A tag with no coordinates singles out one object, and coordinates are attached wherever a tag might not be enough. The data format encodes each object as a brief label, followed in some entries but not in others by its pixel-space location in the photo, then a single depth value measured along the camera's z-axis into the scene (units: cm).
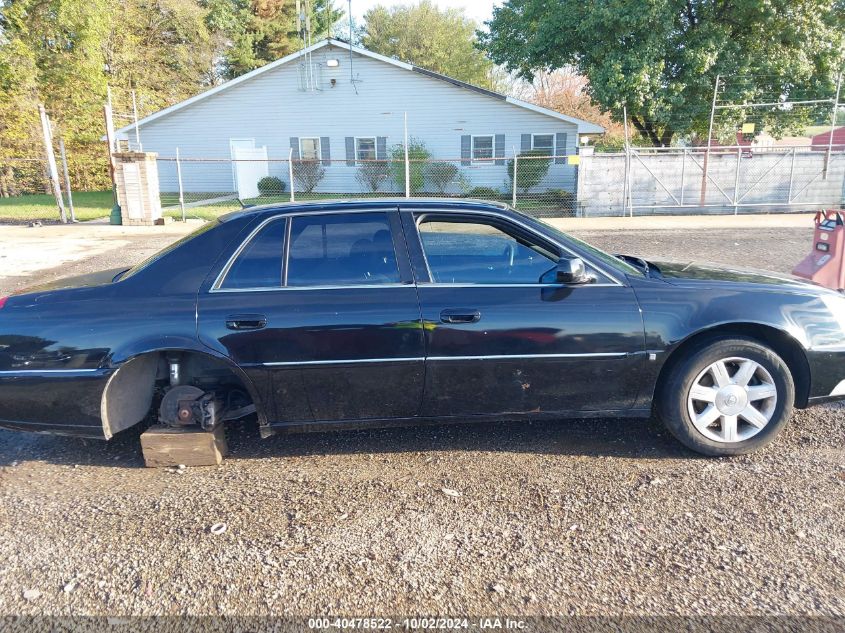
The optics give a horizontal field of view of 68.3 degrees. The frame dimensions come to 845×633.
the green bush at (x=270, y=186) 2533
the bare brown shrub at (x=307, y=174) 2481
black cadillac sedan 346
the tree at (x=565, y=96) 3869
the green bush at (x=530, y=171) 2295
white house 2369
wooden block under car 365
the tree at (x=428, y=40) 4716
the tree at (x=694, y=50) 2006
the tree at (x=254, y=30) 3903
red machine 730
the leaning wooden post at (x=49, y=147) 1614
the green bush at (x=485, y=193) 2300
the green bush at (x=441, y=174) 2336
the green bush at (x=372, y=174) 2441
